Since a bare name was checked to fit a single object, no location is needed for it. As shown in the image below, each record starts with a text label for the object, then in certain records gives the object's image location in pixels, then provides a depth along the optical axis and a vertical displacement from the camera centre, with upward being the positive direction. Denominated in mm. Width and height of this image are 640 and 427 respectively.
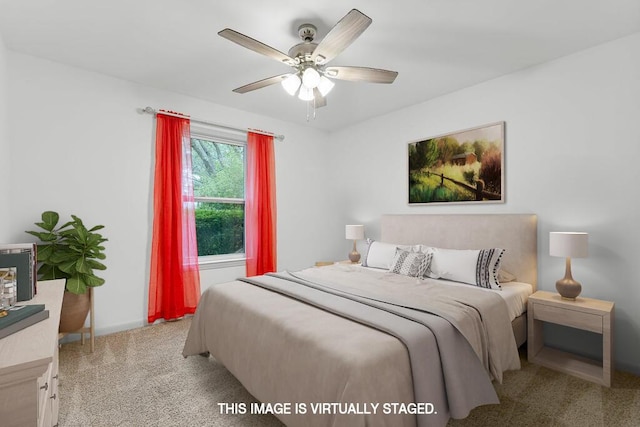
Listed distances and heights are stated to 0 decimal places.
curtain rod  3346 +1125
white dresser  926 -504
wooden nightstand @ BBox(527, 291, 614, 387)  2203 -910
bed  1386 -740
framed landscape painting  3193 +492
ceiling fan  1921 +1074
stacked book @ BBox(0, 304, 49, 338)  1150 -429
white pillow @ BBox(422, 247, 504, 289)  2717 -541
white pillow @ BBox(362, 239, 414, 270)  3494 -531
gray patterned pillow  3065 -567
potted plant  2631 -430
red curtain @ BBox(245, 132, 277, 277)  4195 +41
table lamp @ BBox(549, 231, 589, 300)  2369 -338
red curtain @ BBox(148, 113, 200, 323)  3404 -197
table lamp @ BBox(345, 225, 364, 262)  4379 -350
